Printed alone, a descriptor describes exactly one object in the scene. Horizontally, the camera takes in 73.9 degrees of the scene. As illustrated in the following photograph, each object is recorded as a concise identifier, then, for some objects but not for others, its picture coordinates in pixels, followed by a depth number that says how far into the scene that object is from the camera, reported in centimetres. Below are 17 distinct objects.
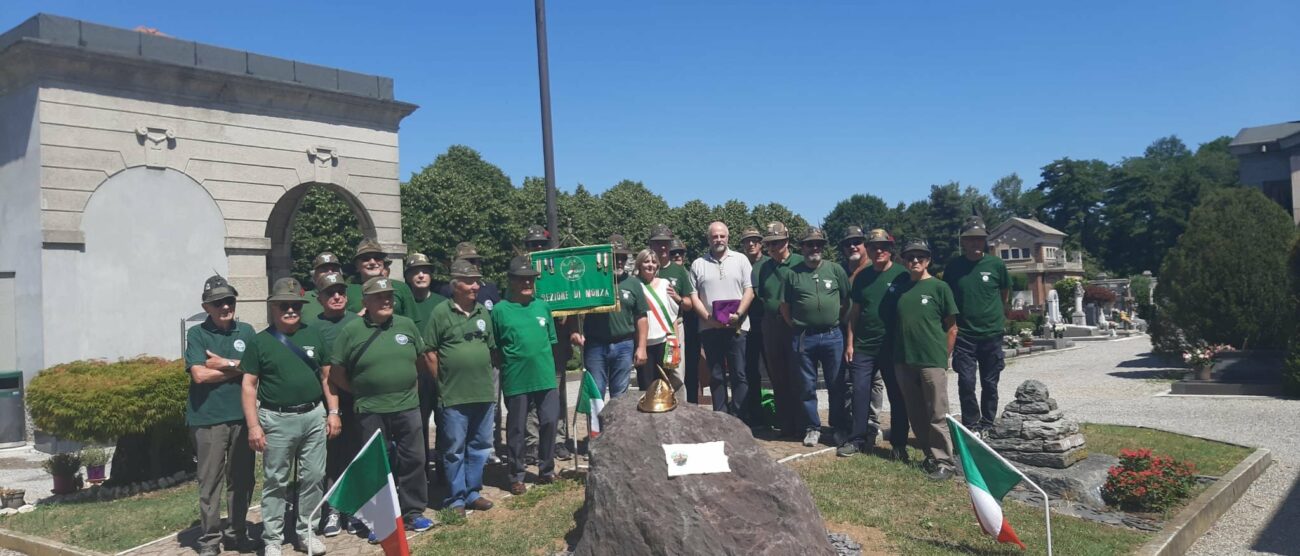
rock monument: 481
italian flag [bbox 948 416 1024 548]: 569
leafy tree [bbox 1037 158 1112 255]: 8762
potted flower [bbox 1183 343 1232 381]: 1605
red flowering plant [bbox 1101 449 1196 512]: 741
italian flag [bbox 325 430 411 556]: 546
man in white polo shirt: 893
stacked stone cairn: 825
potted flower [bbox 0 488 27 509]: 920
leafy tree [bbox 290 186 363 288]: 4125
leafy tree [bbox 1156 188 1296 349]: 1688
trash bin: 1372
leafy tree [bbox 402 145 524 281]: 4316
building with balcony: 6138
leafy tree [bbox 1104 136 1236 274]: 6900
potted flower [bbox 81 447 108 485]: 980
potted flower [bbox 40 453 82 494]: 963
